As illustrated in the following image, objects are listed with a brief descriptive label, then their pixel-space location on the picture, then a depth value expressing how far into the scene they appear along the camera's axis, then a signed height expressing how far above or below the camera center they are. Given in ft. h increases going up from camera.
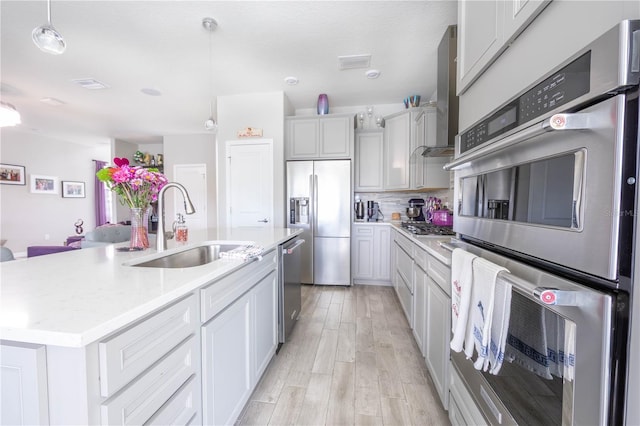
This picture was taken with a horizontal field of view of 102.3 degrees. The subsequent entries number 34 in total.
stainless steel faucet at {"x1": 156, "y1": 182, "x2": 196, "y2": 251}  4.75 -0.18
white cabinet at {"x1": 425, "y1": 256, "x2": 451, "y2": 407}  4.34 -2.25
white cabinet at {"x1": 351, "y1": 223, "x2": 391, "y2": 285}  12.37 -2.43
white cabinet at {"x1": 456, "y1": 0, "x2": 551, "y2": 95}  2.65 +2.17
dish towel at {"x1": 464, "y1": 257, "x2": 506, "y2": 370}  2.53 -1.09
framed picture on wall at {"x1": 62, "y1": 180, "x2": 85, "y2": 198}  21.30 +1.11
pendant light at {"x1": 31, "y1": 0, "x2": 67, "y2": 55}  4.70 +3.02
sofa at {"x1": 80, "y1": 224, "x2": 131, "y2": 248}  7.95 -1.13
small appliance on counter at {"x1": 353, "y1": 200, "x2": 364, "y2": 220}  13.64 -0.35
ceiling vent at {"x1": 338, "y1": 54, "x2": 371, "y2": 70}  9.39 +5.32
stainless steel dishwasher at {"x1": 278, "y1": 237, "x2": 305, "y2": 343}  6.67 -2.34
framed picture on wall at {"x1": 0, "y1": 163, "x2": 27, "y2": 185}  17.69 +1.93
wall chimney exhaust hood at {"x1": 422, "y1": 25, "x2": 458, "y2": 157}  6.79 +2.99
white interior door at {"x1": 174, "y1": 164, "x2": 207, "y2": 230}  20.24 +1.45
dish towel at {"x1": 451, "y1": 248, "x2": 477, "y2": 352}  2.96 -1.05
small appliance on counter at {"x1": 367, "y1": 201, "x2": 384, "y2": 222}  13.73 -0.46
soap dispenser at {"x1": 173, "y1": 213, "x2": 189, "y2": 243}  6.09 -0.74
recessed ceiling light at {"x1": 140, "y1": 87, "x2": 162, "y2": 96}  12.31 +5.40
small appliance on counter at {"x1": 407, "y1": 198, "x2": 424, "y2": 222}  11.80 -0.32
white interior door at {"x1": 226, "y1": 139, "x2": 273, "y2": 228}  12.67 +0.99
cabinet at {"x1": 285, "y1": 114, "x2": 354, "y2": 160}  12.25 +3.19
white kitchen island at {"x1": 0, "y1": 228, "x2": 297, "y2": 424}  1.95 -1.29
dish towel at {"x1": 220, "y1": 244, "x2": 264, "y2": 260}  4.11 -0.84
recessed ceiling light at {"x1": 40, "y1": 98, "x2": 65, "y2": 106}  13.18 +5.25
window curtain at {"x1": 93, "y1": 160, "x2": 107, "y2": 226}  23.88 +0.11
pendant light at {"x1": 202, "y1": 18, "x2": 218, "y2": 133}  7.51 +5.28
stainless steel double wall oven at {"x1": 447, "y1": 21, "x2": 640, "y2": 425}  1.58 -0.22
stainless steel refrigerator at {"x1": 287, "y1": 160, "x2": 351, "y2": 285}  12.15 -0.58
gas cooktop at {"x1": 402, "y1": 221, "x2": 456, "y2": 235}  7.39 -0.83
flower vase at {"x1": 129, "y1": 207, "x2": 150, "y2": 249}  4.83 -0.51
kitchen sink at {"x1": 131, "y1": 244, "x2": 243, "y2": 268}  4.52 -1.10
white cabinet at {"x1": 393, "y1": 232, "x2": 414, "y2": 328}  7.47 -2.37
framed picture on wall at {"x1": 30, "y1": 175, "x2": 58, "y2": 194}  19.29 +1.36
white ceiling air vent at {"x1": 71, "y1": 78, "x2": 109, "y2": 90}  11.32 +5.35
